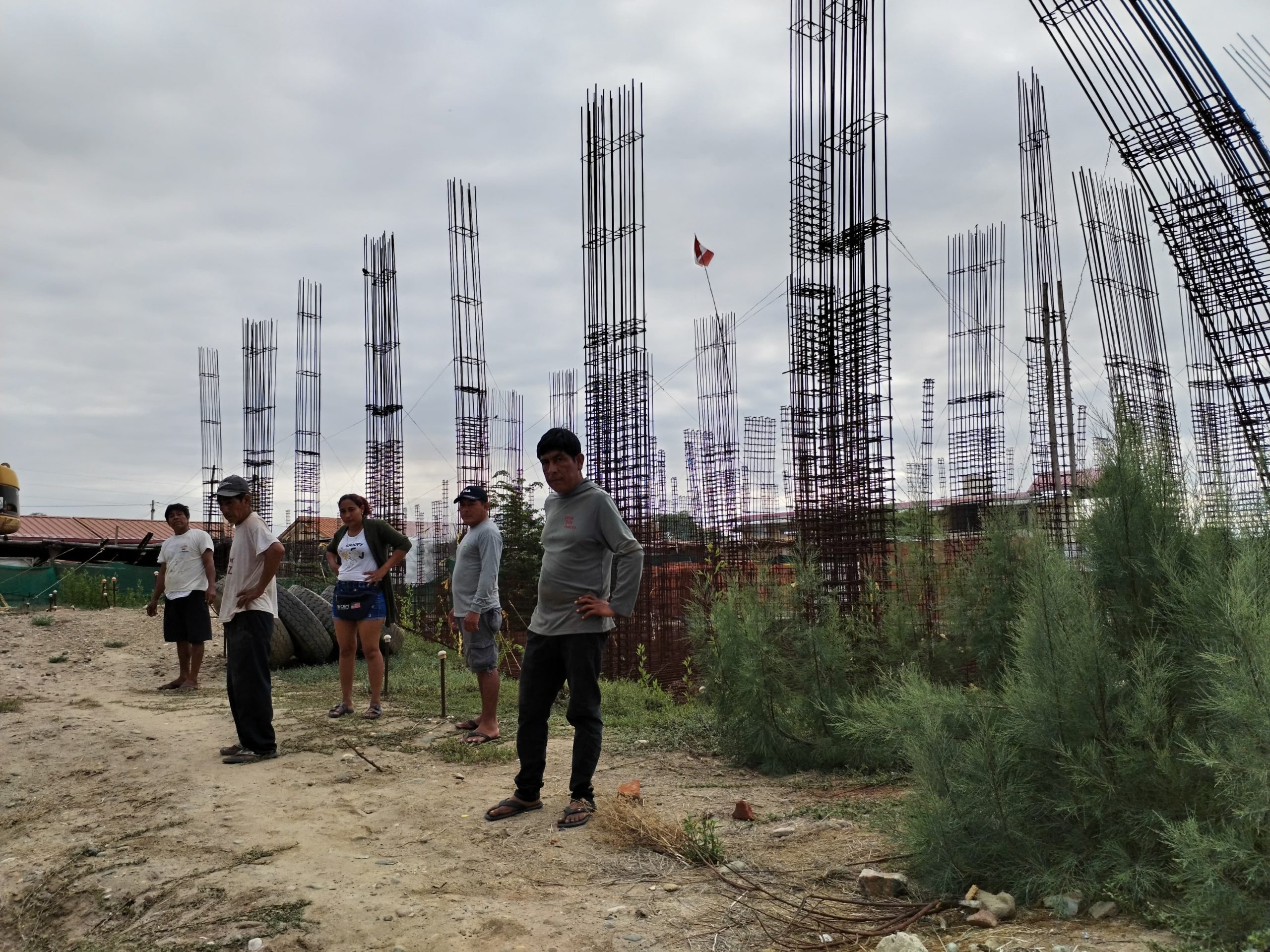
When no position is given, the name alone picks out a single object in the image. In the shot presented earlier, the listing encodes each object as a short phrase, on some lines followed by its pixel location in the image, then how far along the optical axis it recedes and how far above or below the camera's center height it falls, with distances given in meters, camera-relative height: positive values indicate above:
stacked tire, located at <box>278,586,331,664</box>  9.78 -0.99
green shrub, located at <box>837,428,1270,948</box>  2.47 -0.71
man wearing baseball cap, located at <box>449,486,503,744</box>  5.77 -0.37
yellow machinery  12.95 +0.61
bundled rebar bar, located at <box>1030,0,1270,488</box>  5.57 +1.93
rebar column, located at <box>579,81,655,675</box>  9.28 +1.30
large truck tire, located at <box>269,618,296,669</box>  9.55 -1.15
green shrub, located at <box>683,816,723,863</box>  3.57 -1.23
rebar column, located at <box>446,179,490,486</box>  13.05 +2.01
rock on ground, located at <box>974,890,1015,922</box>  2.87 -1.19
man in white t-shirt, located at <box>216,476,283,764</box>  5.39 -0.54
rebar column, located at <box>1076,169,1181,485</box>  10.07 +2.54
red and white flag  11.24 +3.27
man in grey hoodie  4.06 -0.36
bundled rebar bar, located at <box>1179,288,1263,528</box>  3.50 +0.06
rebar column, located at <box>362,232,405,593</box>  15.84 +2.15
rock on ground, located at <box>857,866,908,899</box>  3.12 -1.22
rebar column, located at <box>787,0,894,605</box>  7.34 +1.34
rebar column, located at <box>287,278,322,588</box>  18.69 +0.37
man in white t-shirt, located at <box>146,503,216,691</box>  7.88 -0.37
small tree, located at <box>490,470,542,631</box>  11.54 -0.24
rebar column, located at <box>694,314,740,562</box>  14.41 +1.08
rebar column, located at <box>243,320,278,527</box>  20.11 +2.79
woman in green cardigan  6.43 -0.27
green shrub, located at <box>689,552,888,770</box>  5.29 -0.88
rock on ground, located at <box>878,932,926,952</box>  2.51 -1.15
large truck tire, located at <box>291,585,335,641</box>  10.26 -0.79
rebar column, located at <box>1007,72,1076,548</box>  12.04 +2.65
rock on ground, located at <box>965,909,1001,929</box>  2.80 -1.21
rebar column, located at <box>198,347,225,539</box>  22.27 +2.73
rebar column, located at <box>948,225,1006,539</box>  13.40 +1.51
